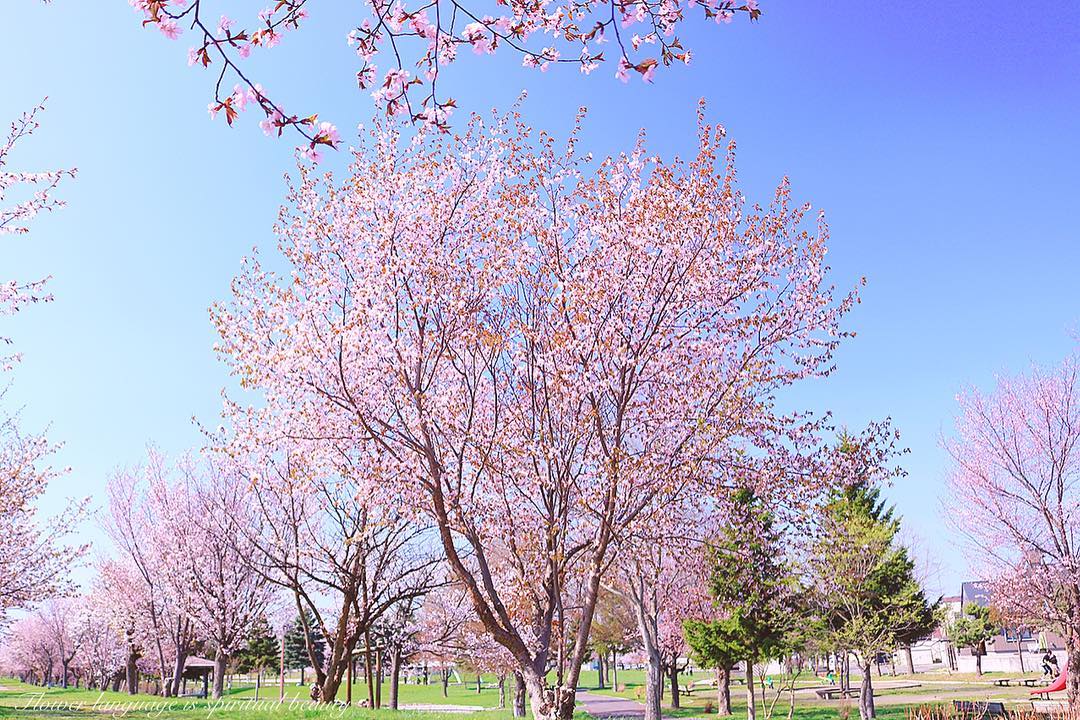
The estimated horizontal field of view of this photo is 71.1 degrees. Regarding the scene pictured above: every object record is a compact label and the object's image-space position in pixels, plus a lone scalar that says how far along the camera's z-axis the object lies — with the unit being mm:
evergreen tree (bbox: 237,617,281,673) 46294
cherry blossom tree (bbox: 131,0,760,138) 3863
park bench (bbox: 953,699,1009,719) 15771
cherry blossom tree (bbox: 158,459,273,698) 21156
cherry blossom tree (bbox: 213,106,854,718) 9602
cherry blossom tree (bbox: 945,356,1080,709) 21859
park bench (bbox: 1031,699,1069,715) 12276
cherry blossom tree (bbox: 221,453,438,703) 16344
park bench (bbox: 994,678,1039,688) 37562
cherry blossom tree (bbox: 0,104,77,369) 9711
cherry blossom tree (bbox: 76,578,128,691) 50281
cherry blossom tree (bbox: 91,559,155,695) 25719
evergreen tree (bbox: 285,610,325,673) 59419
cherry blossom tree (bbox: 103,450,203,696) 21906
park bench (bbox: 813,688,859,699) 36319
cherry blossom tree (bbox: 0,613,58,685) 65625
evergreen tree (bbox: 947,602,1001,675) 56531
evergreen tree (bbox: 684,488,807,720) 25922
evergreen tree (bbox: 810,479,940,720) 24047
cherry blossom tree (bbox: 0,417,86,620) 21234
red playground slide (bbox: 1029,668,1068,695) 19675
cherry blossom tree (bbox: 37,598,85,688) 58728
